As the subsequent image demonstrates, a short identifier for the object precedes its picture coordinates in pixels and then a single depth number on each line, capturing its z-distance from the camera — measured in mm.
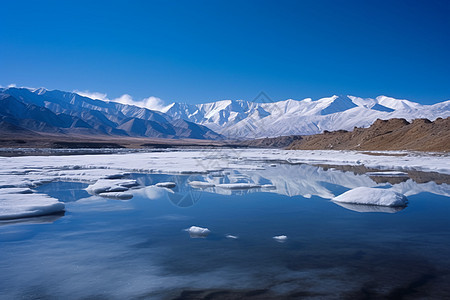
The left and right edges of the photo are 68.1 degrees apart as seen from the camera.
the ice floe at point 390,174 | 23700
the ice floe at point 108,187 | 15367
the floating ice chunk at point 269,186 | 17328
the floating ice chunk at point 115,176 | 20619
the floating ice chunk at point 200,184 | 17891
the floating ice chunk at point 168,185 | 17688
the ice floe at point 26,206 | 10234
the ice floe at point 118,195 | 14272
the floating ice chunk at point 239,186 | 17312
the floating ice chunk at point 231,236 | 8383
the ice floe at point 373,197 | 12539
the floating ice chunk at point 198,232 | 8625
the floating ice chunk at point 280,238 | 8148
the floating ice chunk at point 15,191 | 13420
